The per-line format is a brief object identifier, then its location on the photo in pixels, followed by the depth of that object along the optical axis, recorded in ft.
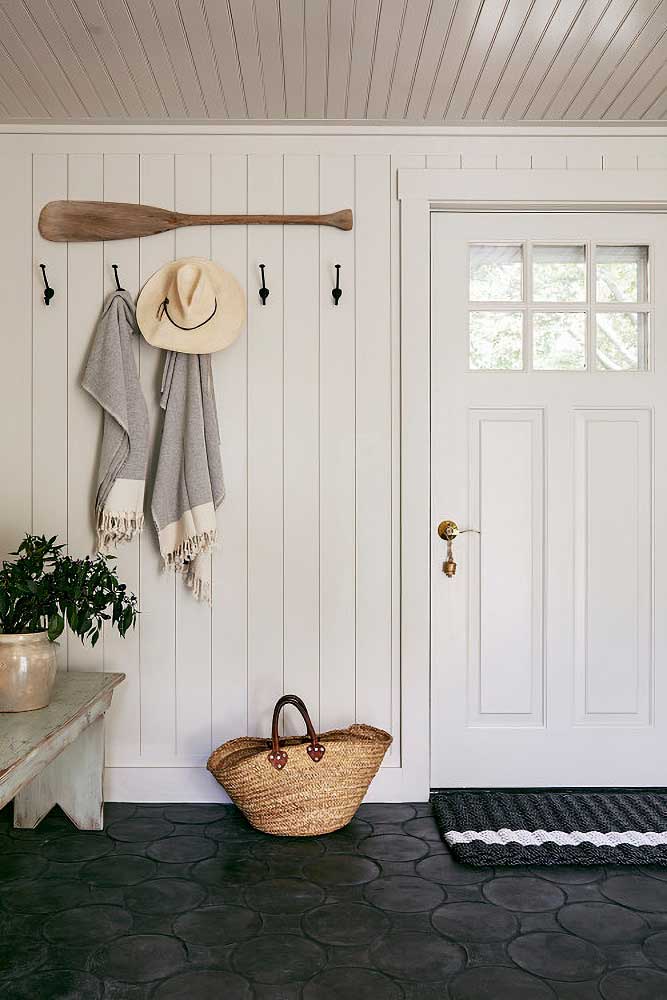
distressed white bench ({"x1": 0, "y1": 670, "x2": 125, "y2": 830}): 7.68
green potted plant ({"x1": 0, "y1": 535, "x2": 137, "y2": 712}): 6.96
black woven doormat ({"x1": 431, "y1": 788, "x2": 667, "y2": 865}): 7.49
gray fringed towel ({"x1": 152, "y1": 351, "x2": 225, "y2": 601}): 8.73
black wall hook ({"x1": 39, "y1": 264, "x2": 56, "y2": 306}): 9.04
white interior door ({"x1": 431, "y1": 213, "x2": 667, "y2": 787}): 9.39
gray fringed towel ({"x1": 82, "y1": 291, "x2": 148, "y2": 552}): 8.72
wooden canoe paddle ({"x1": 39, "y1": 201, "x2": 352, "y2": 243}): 9.03
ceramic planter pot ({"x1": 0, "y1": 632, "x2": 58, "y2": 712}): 6.92
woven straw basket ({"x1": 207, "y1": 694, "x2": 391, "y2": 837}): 7.86
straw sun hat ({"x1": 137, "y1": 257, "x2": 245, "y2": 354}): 8.73
